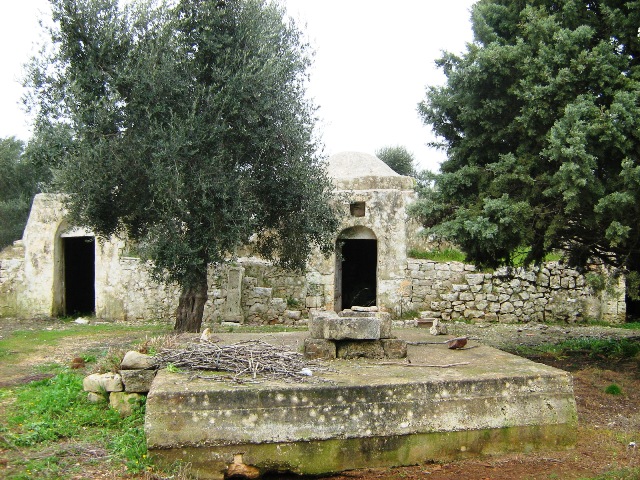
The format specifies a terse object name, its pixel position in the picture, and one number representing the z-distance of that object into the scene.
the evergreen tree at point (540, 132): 8.62
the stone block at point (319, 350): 6.73
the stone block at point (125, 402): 6.72
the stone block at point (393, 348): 6.91
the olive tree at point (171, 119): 9.61
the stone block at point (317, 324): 6.80
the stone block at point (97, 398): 7.05
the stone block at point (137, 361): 6.65
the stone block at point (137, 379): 6.69
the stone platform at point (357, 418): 5.28
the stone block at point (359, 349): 6.83
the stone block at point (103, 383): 6.83
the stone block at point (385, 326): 6.94
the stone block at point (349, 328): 6.72
